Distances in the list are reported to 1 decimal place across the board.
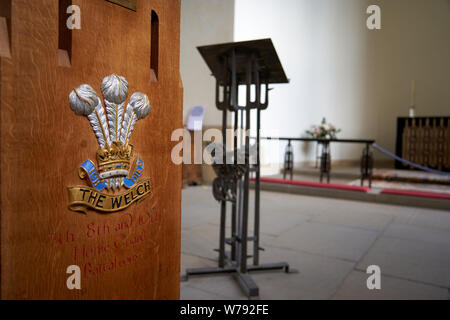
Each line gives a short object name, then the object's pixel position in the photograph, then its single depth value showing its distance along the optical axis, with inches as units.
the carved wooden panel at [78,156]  27.4
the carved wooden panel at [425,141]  322.7
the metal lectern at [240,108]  91.0
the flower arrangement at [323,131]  353.1
